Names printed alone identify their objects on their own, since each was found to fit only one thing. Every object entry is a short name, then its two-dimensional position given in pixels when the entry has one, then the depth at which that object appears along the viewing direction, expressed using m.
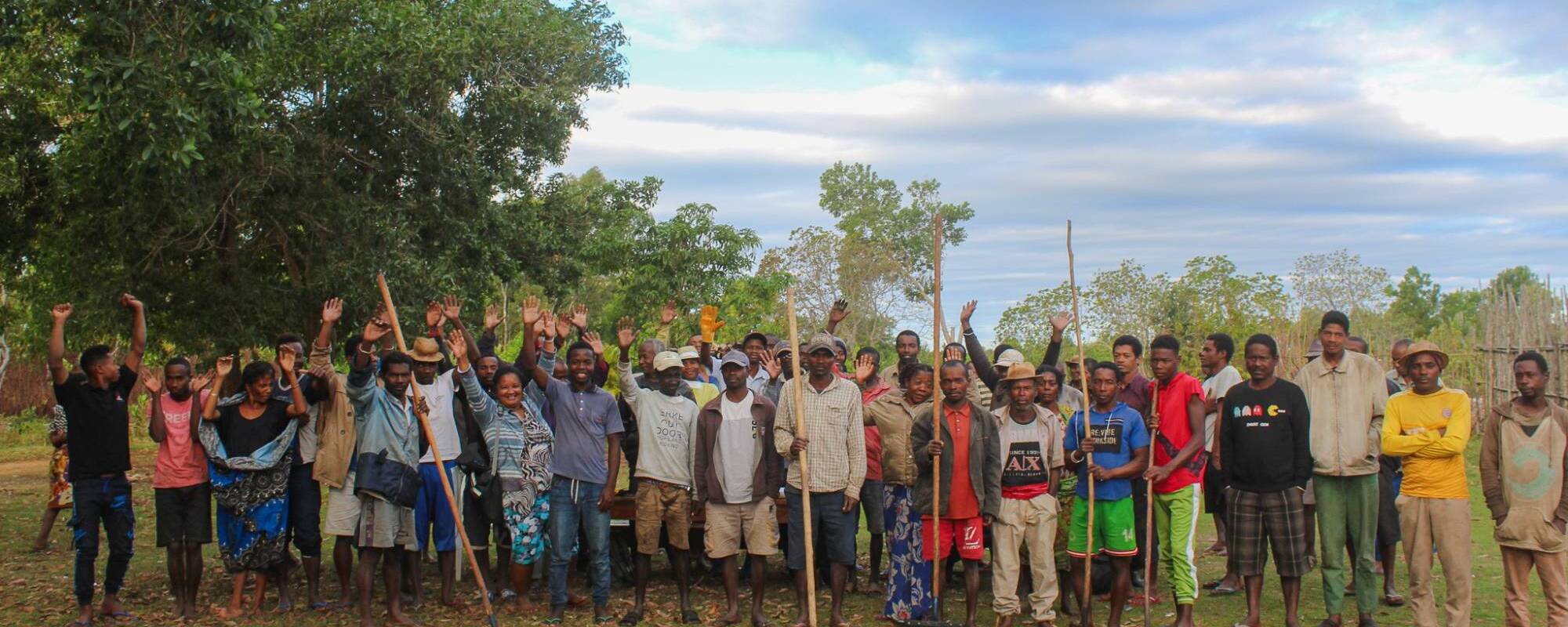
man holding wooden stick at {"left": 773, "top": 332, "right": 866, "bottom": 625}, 7.79
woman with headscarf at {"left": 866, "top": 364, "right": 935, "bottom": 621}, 7.84
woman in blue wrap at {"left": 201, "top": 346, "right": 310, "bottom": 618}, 7.88
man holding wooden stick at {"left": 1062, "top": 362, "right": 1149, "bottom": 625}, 7.48
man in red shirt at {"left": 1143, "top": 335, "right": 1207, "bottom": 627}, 7.42
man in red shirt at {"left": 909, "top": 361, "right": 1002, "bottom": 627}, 7.54
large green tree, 9.66
